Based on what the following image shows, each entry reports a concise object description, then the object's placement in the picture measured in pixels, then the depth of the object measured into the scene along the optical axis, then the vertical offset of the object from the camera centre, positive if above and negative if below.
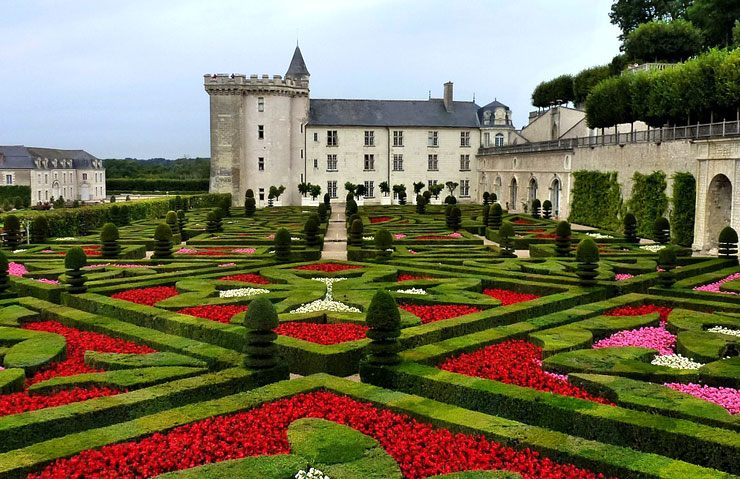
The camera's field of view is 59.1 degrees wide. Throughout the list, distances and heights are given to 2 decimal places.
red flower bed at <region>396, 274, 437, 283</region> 18.08 -2.31
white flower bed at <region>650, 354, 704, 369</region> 10.35 -2.70
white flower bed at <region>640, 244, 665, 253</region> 23.81 -1.98
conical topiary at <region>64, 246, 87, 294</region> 14.89 -1.71
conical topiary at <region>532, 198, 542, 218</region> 41.47 -0.85
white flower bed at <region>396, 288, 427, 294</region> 15.58 -2.34
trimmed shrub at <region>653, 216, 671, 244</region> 24.39 -1.33
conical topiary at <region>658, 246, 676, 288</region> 16.21 -1.80
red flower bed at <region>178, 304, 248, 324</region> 13.29 -2.45
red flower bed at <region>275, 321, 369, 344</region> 11.64 -2.53
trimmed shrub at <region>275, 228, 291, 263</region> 20.77 -1.65
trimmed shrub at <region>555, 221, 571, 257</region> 21.38 -1.46
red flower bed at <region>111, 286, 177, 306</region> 14.93 -2.36
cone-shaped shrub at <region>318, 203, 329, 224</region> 37.22 -0.97
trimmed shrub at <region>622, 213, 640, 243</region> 26.30 -1.43
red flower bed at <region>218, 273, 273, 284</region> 17.54 -2.26
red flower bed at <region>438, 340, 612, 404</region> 9.42 -2.71
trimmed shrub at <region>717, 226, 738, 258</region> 20.28 -1.50
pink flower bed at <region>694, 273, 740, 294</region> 16.30 -2.37
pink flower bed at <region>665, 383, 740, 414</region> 8.68 -2.76
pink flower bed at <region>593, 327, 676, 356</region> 11.51 -2.64
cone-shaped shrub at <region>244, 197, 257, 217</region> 41.31 -0.81
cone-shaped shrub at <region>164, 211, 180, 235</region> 28.44 -1.12
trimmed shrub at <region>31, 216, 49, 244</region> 26.40 -1.40
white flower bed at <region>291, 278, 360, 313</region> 13.77 -2.40
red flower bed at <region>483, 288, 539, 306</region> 15.20 -2.45
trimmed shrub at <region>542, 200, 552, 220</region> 40.34 -0.89
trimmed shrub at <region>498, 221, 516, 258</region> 21.89 -1.52
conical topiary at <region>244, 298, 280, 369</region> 9.55 -2.11
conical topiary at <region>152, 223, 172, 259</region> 21.78 -1.59
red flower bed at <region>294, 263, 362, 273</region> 19.50 -2.19
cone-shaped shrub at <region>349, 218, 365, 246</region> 23.59 -1.41
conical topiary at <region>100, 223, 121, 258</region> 21.55 -1.53
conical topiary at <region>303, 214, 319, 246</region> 23.69 -1.30
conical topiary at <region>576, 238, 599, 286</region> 15.98 -1.63
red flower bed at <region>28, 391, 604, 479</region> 6.87 -2.84
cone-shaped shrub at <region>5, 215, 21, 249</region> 24.02 -1.27
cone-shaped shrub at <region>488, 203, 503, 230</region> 31.44 -1.02
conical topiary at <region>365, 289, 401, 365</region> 9.83 -2.06
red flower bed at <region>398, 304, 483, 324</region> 13.36 -2.47
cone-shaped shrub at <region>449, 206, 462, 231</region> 31.73 -1.13
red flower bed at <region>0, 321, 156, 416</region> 8.66 -2.70
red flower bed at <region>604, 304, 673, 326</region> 13.83 -2.52
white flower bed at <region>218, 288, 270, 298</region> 15.45 -2.33
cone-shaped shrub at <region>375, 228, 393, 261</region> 20.65 -1.52
